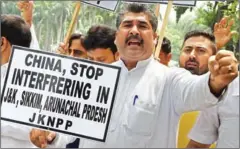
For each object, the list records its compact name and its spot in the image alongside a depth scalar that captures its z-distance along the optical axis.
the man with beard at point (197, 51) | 2.25
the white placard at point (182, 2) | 2.28
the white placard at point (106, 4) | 2.34
